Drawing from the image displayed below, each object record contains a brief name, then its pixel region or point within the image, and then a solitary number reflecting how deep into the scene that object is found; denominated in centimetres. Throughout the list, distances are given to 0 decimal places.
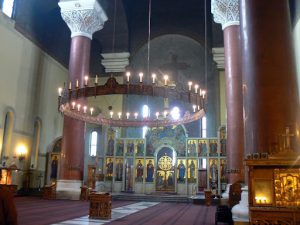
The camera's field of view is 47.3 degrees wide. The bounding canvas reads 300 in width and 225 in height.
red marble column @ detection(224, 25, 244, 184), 1145
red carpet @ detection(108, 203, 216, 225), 784
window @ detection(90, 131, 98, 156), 2125
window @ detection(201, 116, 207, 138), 2108
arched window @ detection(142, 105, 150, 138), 2112
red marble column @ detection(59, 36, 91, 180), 1422
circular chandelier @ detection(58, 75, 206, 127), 818
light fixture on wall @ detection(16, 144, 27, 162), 1633
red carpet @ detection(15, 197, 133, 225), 773
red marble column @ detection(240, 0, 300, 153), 559
